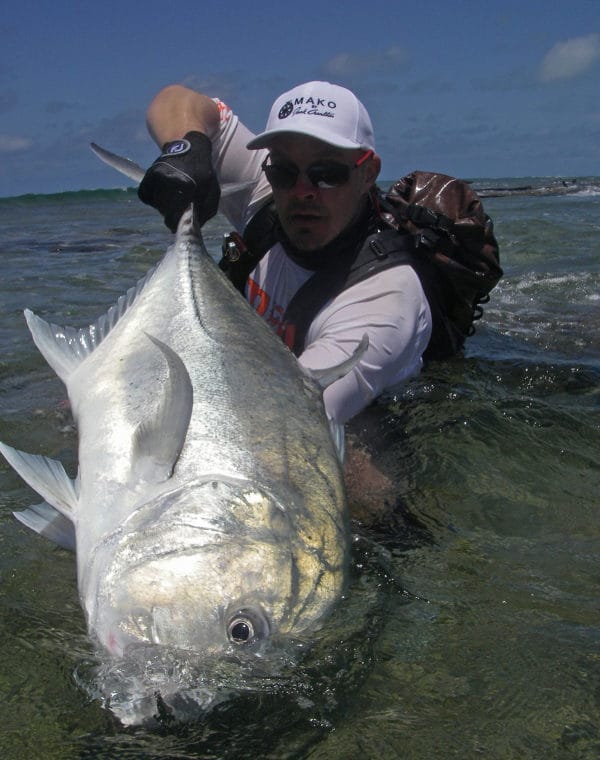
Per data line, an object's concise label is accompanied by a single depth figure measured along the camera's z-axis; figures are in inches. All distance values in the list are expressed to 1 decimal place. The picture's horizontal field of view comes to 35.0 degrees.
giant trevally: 29.2
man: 46.6
